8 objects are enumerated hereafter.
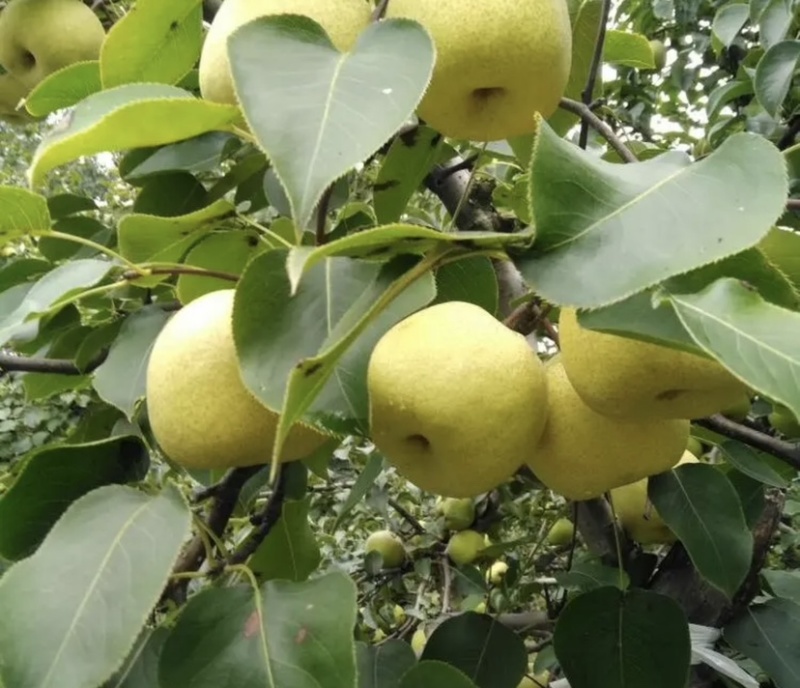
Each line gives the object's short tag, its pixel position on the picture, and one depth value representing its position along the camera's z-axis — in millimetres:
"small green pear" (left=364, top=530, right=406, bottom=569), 2177
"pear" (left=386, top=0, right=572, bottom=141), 683
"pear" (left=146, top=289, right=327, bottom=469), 657
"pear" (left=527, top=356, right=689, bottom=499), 707
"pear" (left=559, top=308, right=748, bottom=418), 597
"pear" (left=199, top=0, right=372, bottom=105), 684
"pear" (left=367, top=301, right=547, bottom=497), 619
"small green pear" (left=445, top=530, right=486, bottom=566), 1958
